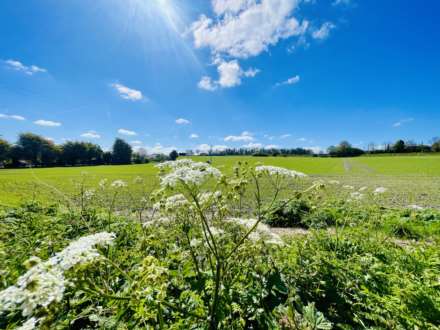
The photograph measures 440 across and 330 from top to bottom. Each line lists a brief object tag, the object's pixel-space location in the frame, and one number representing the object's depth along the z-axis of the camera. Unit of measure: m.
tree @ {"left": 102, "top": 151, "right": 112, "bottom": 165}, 109.62
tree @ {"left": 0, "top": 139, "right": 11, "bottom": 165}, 78.34
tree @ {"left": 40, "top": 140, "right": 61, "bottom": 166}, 91.00
